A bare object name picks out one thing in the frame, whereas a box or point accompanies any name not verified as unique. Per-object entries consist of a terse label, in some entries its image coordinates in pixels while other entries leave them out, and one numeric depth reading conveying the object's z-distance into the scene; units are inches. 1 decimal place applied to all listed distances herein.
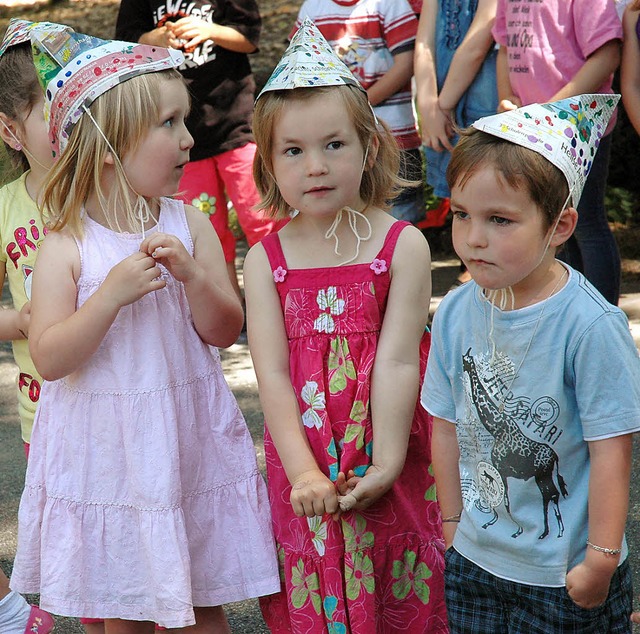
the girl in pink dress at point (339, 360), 183.2
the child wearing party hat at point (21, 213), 213.9
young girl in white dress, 184.7
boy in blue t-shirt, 147.7
